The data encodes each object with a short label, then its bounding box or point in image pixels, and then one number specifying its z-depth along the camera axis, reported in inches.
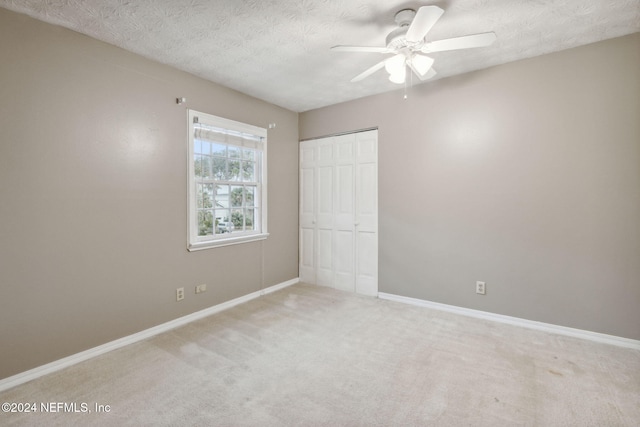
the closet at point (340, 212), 157.8
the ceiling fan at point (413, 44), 73.2
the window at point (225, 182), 128.8
